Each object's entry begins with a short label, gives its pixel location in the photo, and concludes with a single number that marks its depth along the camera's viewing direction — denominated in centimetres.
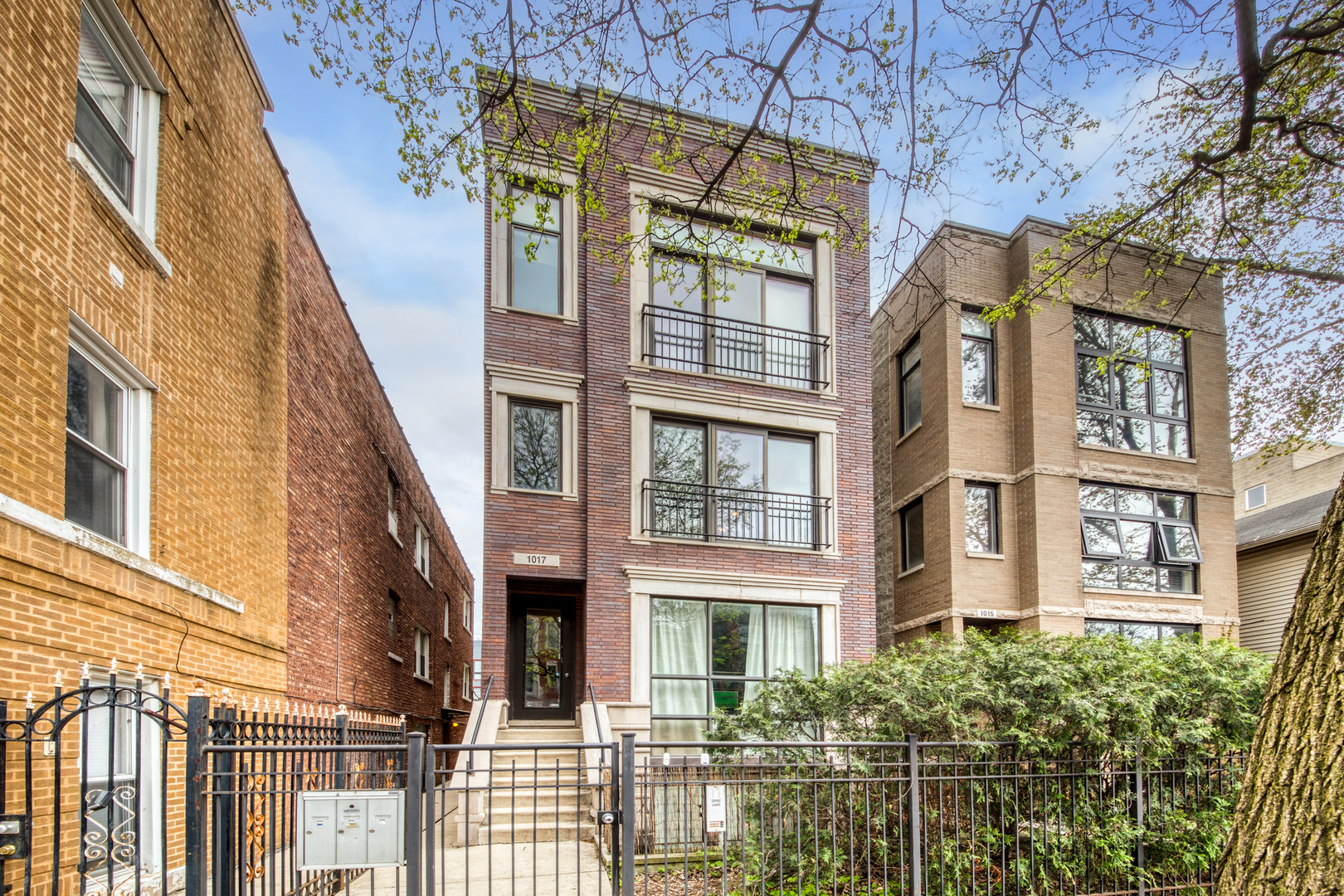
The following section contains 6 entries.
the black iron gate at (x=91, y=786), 459
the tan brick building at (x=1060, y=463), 1609
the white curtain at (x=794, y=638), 1443
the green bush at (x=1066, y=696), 737
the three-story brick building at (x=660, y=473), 1355
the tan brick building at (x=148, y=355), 563
